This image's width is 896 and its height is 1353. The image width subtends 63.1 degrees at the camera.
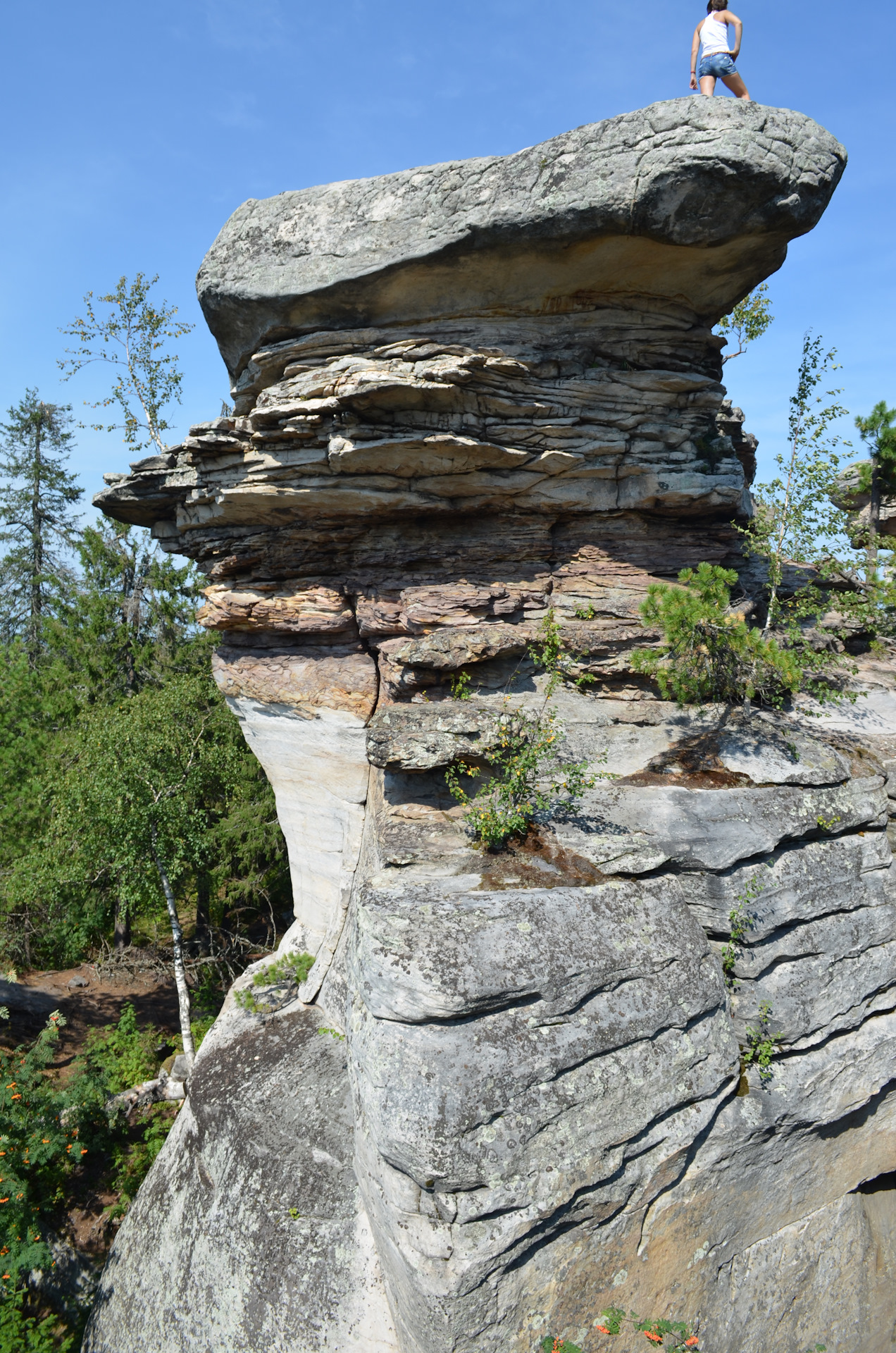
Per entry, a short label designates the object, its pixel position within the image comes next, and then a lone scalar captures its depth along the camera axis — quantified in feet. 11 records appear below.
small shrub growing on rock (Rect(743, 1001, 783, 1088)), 24.02
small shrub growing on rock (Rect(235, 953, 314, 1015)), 35.76
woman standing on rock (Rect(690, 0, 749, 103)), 28.91
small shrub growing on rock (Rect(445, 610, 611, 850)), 25.40
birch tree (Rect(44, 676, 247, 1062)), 41.32
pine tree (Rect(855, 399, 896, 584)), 42.29
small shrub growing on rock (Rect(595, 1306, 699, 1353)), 19.71
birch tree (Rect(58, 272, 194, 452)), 52.44
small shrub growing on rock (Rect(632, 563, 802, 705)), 27.53
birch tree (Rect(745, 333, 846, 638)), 33.50
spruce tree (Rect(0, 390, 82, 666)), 73.05
